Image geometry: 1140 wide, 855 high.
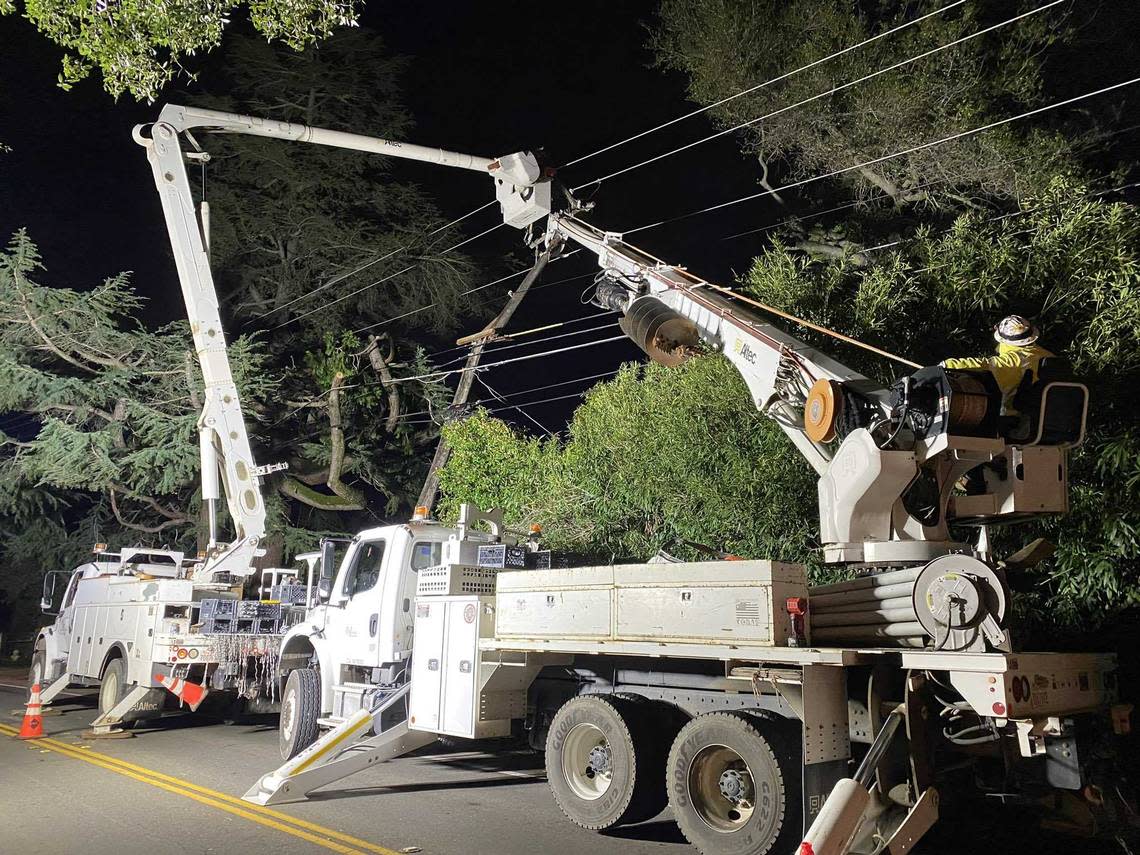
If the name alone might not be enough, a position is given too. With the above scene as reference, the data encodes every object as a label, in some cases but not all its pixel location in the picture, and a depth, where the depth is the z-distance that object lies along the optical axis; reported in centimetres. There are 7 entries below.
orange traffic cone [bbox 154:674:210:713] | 1268
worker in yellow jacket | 699
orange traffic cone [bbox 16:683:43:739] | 1252
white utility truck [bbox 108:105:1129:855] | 593
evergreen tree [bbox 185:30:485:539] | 2480
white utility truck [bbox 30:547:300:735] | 1280
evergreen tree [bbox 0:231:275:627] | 2166
